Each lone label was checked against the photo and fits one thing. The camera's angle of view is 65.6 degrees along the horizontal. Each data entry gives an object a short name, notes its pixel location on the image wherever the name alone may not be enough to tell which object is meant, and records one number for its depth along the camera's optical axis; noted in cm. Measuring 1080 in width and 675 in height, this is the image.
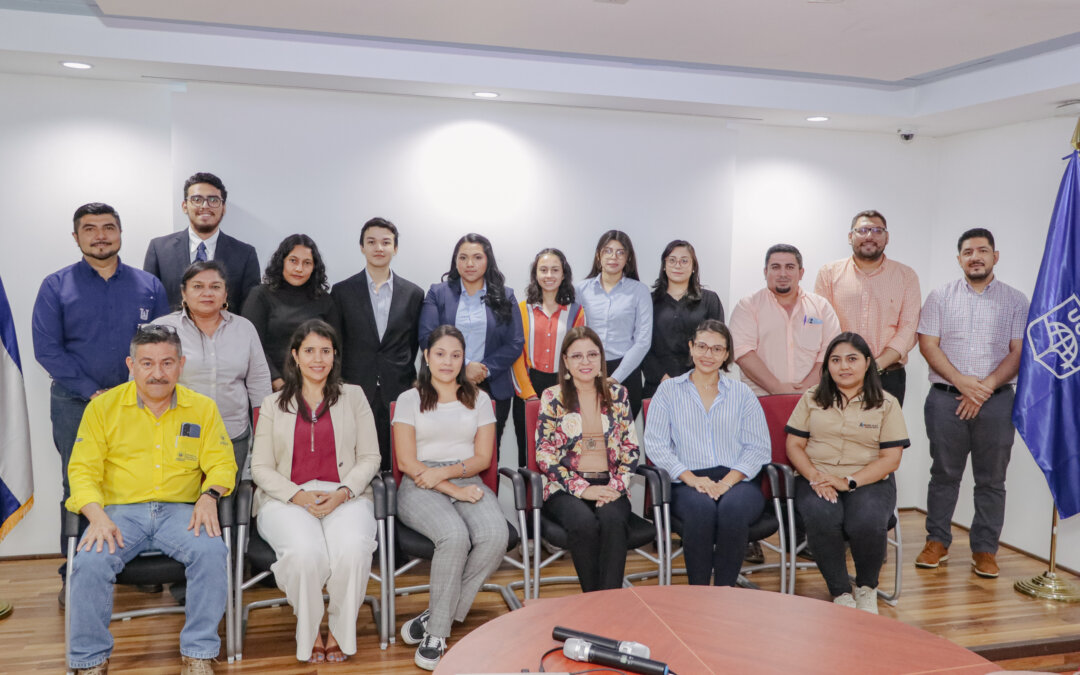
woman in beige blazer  341
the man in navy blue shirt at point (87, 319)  389
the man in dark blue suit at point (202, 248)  438
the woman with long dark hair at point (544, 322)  472
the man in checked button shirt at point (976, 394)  471
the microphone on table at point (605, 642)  212
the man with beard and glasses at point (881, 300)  502
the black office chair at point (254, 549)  344
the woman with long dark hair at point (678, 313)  481
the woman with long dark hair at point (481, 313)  458
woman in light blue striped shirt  397
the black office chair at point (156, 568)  321
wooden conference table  215
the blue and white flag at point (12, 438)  390
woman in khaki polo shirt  397
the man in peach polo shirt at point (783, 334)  484
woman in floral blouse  385
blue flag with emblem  431
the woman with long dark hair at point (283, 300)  426
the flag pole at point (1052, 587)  438
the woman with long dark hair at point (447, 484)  358
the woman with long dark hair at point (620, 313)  479
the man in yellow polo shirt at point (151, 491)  318
